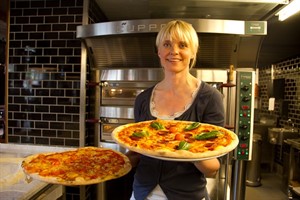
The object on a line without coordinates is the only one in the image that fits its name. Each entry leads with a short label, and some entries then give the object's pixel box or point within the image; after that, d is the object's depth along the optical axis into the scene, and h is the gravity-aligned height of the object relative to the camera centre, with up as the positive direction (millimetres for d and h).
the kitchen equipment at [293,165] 3357 -1042
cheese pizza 1008 -369
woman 1020 -82
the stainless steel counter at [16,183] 1090 -483
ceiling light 2031 +844
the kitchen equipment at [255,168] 3791 -1192
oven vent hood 2041 +520
